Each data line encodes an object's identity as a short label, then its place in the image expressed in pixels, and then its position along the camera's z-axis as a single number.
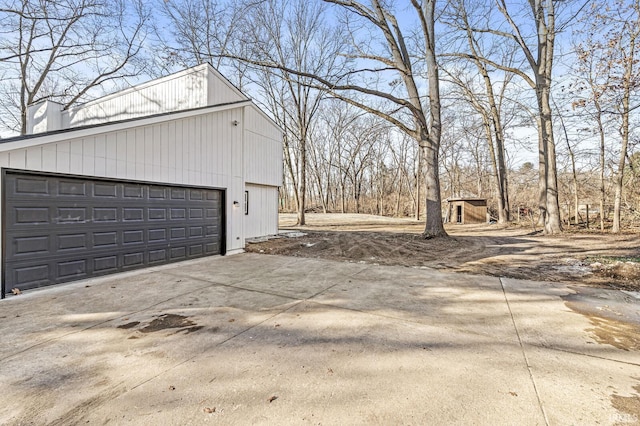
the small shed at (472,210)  20.42
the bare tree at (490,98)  12.46
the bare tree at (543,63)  11.51
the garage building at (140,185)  4.51
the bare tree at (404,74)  10.05
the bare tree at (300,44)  17.05
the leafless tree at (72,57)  12.92
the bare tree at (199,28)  14.24
